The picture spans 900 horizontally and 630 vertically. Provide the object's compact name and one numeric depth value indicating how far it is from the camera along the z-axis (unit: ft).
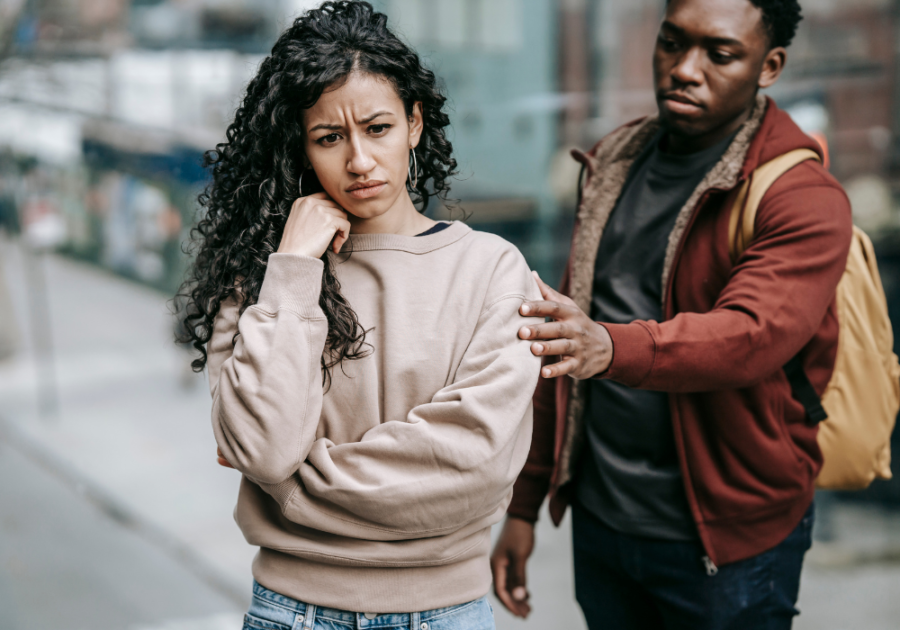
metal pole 20.27
